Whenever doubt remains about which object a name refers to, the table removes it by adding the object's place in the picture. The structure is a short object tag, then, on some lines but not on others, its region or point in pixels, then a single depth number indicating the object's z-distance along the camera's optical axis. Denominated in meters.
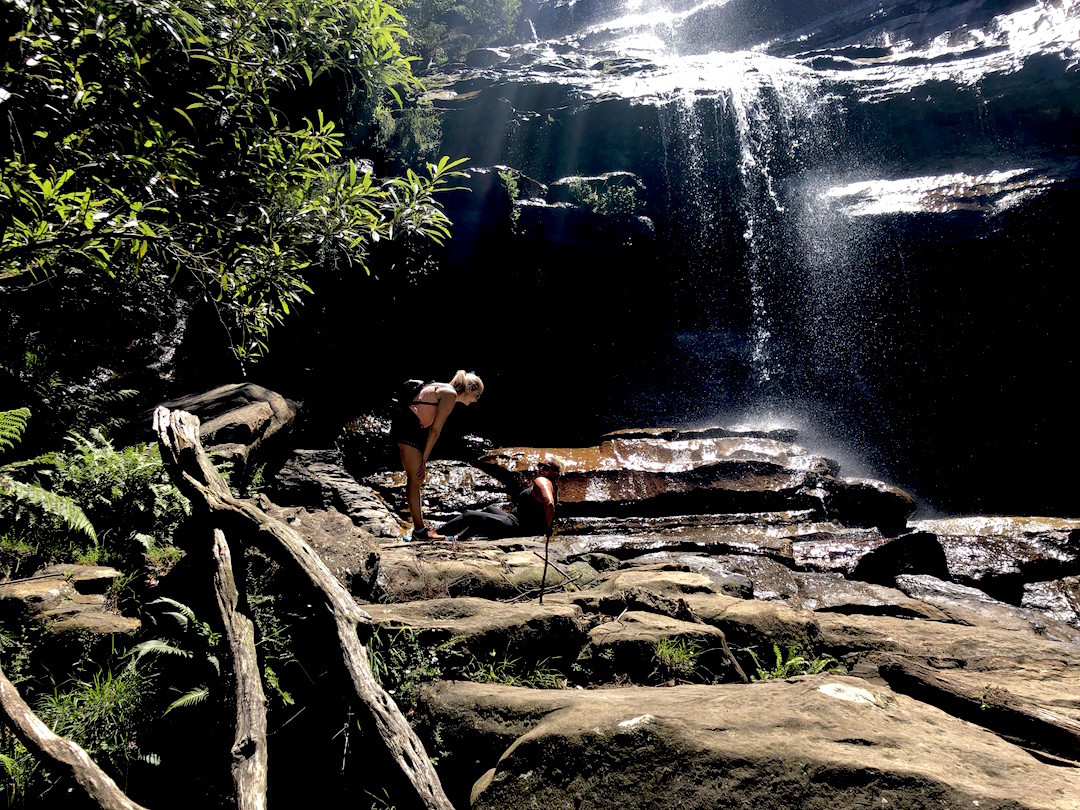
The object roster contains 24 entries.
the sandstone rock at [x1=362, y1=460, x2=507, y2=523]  9.14
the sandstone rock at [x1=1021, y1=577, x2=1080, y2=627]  6.66
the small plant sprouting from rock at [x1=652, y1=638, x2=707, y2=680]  3.01
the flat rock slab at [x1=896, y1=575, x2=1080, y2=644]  5.63
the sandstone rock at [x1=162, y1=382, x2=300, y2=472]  5.88
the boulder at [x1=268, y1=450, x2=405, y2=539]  7.12
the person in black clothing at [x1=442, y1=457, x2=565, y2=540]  6.84
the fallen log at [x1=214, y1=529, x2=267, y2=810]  1.83
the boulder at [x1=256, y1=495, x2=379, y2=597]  3.74
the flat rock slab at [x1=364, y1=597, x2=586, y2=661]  2.87
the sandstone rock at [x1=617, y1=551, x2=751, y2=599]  5.49
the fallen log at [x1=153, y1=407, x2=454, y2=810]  1.94
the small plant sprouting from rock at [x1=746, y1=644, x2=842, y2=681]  3.18
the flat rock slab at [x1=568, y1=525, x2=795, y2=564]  7.45
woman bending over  6.34
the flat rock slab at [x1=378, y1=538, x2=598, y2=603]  4.04
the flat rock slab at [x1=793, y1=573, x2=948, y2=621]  5.45
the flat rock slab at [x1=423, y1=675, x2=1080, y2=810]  1.60
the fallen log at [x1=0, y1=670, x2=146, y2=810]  1.72
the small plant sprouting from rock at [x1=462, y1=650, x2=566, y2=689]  2.83
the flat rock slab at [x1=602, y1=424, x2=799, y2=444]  11.24
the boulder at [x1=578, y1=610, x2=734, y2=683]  3.03
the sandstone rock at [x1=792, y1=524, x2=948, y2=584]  7.10
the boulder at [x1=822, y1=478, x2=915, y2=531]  9.03
